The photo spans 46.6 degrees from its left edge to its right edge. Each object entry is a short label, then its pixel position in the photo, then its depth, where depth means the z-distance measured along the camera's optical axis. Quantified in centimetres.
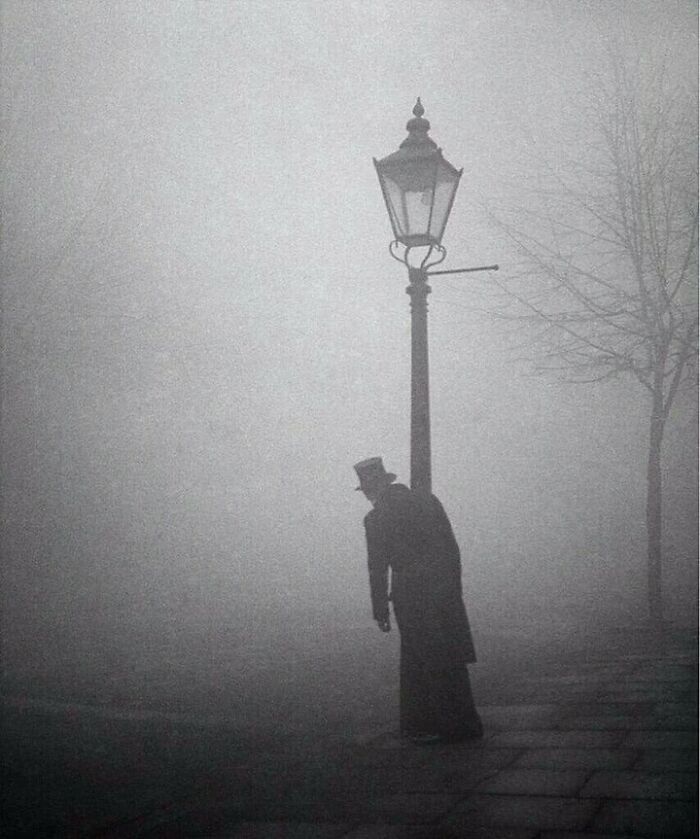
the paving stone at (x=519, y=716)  527
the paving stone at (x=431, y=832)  319
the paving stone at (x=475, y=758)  432
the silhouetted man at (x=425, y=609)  492
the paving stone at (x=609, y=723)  494
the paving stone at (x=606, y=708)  535
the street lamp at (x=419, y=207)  565
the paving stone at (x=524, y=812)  330
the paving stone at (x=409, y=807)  357
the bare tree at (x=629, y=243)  1029
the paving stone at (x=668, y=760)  393
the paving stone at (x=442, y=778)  398
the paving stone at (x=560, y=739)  461
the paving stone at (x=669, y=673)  638
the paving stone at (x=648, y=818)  308
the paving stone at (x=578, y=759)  413
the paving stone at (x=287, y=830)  347
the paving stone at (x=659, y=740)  437
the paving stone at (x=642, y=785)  353
